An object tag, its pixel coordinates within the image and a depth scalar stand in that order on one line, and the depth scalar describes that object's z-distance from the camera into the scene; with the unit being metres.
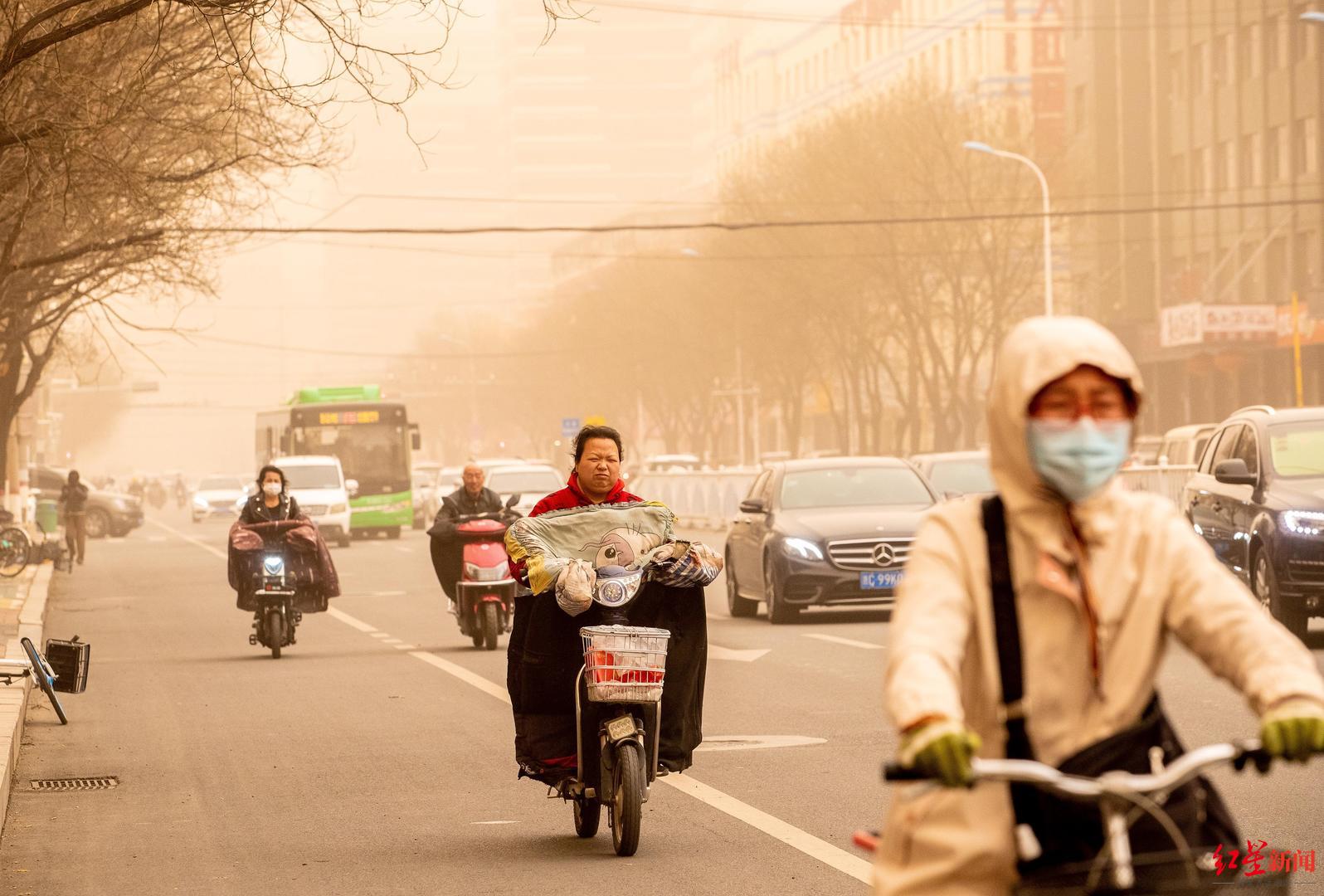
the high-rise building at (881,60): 94.38
